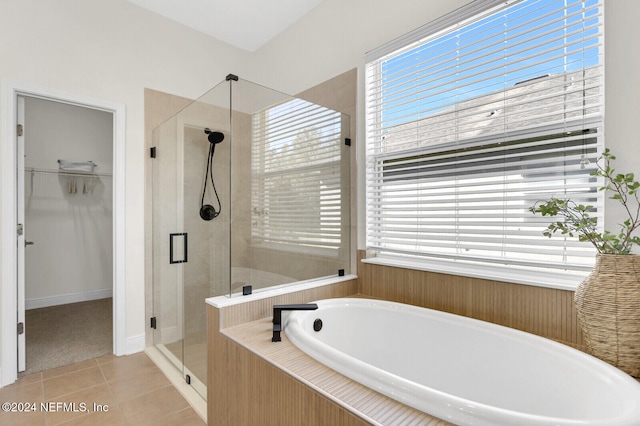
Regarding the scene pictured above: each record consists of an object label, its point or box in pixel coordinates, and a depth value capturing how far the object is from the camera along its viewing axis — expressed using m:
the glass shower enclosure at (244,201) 1.83
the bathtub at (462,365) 0.89
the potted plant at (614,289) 1.06
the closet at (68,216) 3.79
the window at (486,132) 1.39
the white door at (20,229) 2.24
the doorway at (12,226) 2.13
